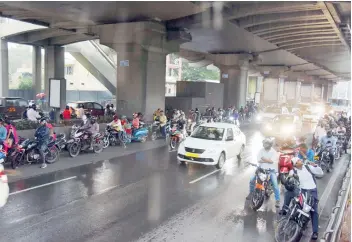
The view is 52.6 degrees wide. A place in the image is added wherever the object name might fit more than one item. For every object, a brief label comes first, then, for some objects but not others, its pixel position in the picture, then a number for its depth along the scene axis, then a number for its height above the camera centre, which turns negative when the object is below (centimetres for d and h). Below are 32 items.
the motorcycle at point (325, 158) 1307 -242
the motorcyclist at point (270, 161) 854 -167
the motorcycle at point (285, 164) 702 -144
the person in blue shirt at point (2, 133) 1090 -160
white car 1231 -203
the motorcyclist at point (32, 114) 1664 -151
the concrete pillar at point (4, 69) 3441 +111
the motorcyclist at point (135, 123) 1858 -195
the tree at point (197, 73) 8169 +337
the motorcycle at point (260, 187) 829 -226
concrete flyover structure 1895 +411
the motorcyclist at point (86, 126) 1460 -173
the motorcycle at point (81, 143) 1396 -241
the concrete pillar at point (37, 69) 3841 +144
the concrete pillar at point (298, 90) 8096 +38
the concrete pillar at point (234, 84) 4097 +62
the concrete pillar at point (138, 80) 2202 +38
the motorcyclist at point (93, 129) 1478 -187
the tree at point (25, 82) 5311 -11
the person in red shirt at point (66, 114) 1848 -160
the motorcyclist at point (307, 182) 666 -167
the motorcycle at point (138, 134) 1805 -252
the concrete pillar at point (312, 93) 9148 -34
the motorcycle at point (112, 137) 1661 -248
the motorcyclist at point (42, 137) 1166 -180
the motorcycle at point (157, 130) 2009 -250
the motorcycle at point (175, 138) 1719 -246
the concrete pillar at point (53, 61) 3681 +222
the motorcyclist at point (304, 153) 834 -147
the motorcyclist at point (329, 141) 1358 -186
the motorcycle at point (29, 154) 1164 -242
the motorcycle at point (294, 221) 643 -234
